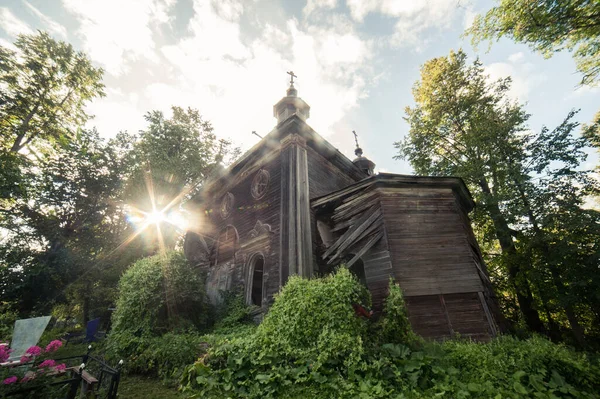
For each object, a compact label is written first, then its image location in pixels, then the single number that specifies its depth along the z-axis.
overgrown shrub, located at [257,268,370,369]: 4.66
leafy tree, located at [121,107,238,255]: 19.88
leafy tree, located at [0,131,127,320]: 16.03
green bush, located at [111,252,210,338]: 9.00
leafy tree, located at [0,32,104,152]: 14.43
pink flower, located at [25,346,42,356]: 5.21
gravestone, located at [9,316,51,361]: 7.55
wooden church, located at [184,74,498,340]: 7.26
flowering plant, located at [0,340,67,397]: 3.90
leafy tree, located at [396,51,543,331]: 12.29
